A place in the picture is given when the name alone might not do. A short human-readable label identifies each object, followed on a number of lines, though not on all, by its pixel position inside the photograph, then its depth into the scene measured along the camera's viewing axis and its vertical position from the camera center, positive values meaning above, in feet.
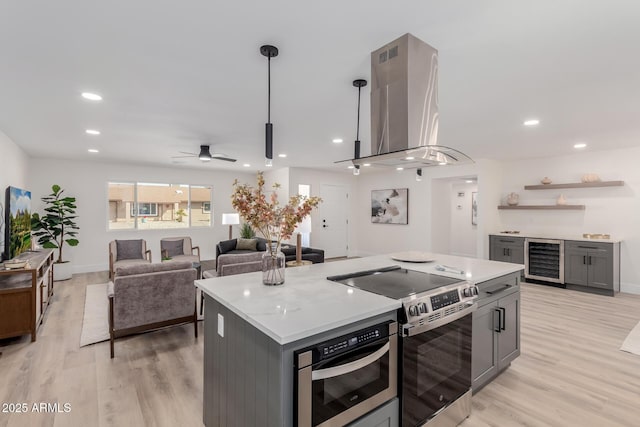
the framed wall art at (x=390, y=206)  25.71 +0.59
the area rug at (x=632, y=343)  10.15 -4.42
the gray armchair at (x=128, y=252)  18.78 -2.54
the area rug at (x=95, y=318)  10.99 -4.42
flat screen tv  12.96 -0.57
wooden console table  10.26 -3.11
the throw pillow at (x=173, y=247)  20.54 -2.35
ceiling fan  15.92 +2.93
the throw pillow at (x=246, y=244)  22.52 -2.35
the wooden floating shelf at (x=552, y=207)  18.53 +0.42
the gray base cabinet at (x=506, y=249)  19.36 -2.26
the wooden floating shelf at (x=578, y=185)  17.15 +1.72
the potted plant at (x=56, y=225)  19.25 -0.88
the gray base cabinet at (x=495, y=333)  7.52 -3.12
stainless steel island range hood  6.52 +2.44
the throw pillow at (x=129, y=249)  19.35 -2.38
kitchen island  4.24 -1.81
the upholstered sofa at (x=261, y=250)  18.56 -2.51
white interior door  27.20 -0.84
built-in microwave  4.23 -2.46
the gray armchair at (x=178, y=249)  20.07 -2.48
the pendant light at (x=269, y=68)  6.76 +3.52
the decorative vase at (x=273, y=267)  6.54 -1.18
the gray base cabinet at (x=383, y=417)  4.85 -3.34
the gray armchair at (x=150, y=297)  9.79 -2.85
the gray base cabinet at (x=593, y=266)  16.26 -2.82
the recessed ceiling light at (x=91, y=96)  9.41 +3.55
